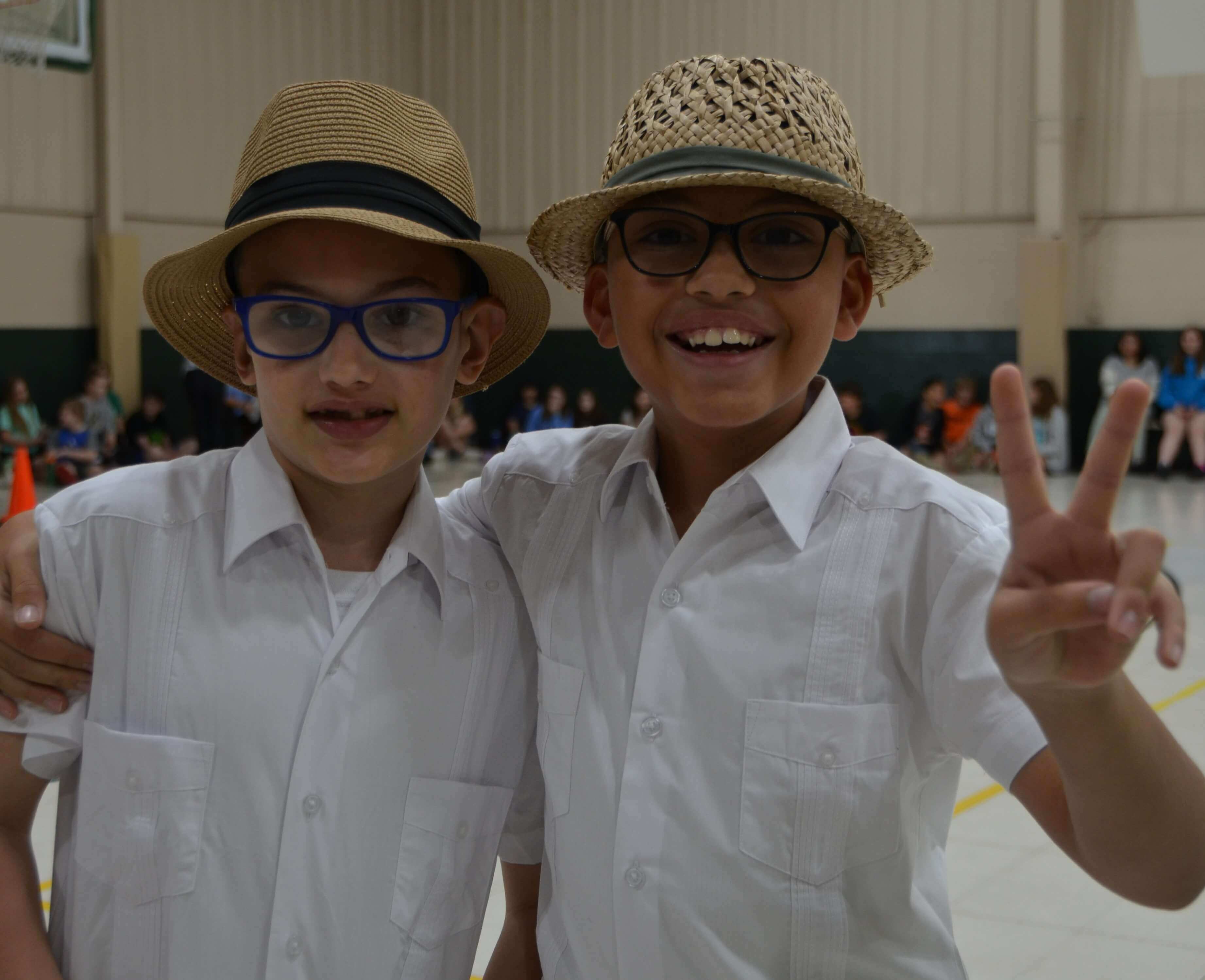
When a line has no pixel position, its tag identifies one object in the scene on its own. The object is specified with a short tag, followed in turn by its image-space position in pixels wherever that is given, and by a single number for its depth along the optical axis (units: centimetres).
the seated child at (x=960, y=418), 1509
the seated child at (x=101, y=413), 1415
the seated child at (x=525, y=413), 1717
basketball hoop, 891
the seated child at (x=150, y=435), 1430
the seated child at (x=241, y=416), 1491
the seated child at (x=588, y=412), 1641
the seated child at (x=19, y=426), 1345
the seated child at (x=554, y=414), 1672
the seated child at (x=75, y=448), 1338
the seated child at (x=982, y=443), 1484
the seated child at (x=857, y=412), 1525
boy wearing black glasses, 140
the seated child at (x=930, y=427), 1553
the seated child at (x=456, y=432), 1642
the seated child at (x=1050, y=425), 1465
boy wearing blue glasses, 174
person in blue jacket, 1422
